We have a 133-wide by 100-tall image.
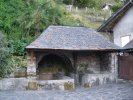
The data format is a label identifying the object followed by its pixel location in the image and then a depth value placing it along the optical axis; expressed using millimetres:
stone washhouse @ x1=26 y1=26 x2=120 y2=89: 14461
